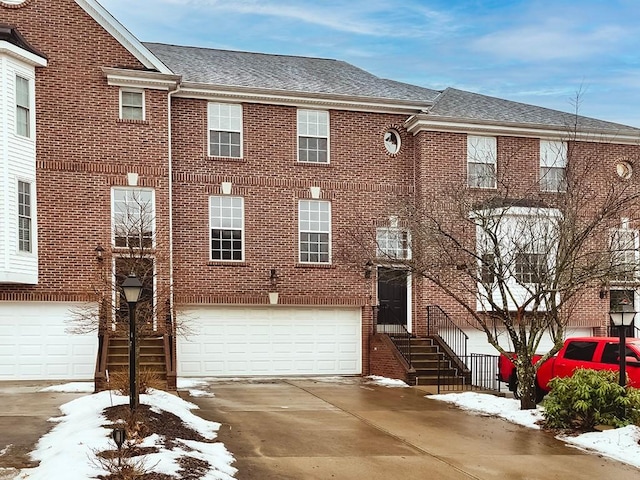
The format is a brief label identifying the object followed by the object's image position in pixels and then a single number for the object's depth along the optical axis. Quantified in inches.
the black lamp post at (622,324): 513.7
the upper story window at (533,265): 566.7
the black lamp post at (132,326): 425.1
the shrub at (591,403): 493.0
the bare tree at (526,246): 555.8
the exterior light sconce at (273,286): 834.8
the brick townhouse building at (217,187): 743.7
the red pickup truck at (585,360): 577.9
